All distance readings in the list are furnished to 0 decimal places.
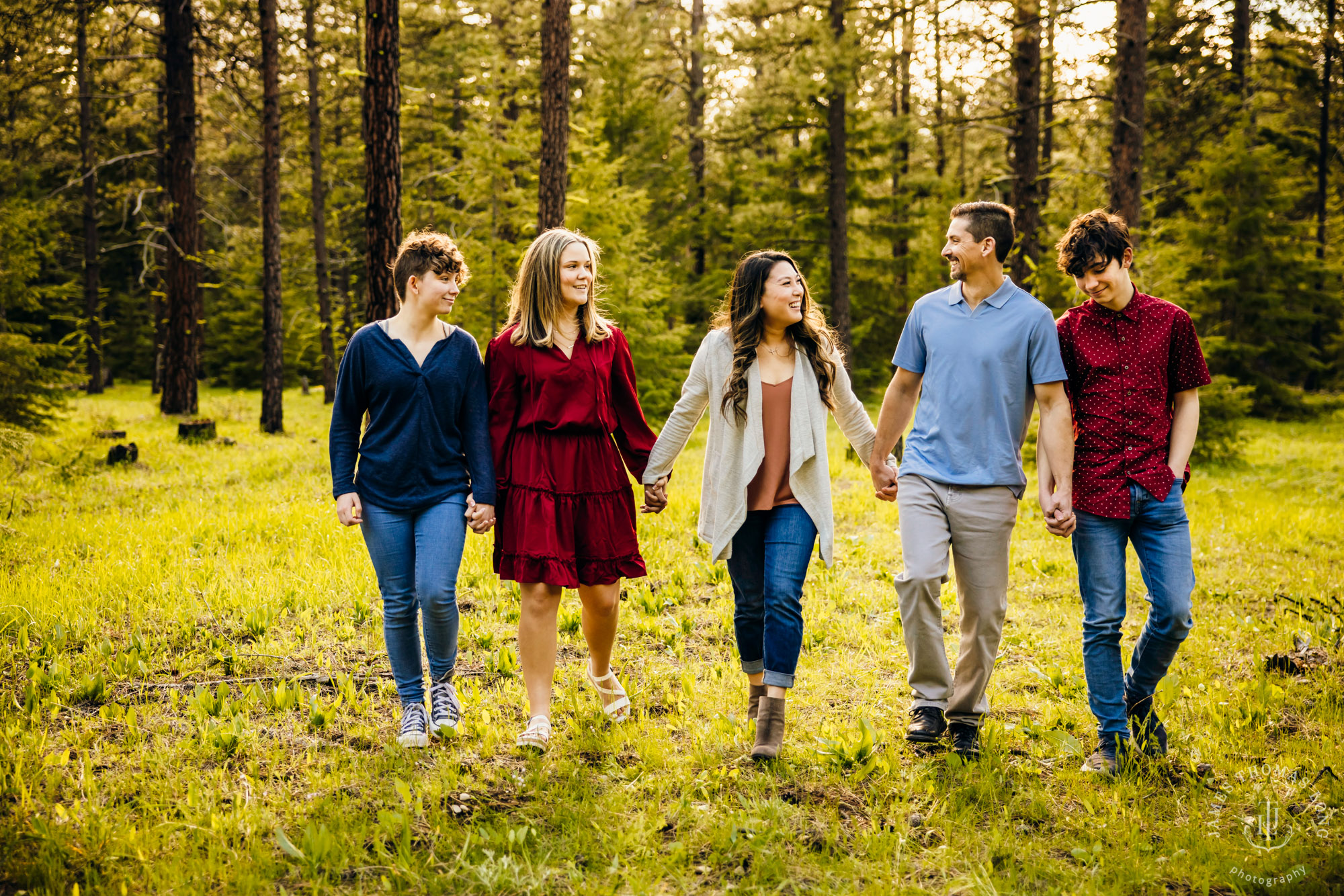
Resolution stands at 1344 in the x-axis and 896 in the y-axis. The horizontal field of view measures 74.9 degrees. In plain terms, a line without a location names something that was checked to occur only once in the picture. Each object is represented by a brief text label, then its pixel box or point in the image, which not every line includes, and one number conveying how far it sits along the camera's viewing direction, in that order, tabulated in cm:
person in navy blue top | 412
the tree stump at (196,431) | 1403
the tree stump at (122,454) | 1141
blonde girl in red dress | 416
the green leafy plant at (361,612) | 590
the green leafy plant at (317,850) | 314
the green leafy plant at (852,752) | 399
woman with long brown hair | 405
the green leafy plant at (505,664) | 512
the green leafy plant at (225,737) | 402
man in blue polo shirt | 400
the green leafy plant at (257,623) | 556
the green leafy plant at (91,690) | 456
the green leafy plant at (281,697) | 449
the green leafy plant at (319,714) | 434
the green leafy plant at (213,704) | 434
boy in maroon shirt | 381
